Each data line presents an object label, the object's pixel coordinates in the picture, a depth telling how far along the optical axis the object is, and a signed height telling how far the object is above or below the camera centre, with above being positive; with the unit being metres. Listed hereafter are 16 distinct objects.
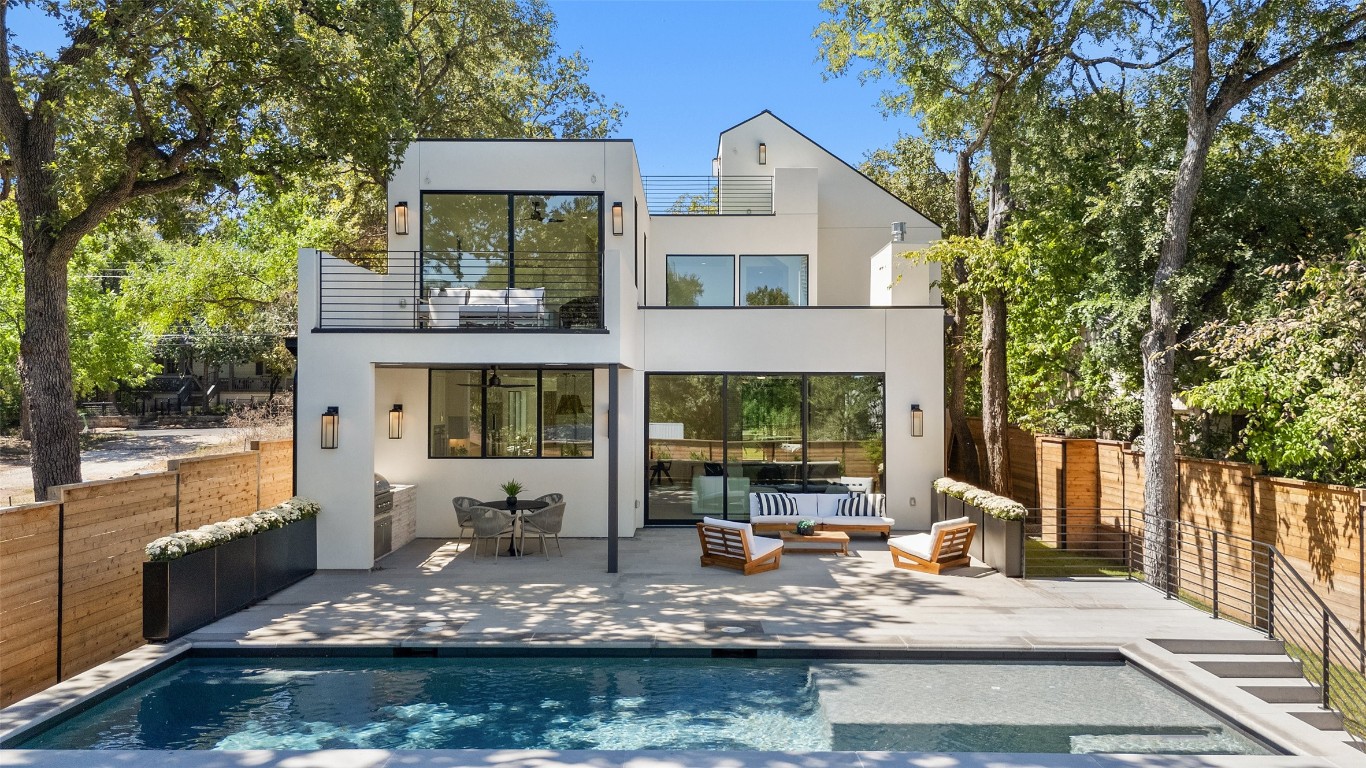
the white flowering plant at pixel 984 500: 10.85 -1.22
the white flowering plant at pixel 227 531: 7.89 -1.27
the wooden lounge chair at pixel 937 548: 11.07 -1.84
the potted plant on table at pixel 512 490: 12.13 -1.12
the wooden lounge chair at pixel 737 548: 11.12 -1.85
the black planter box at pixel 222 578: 7.78 -1.77
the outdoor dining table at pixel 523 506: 12.50 -1.42
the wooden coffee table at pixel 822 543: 12.48 -1.96
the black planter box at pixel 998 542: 10.86 -1.74
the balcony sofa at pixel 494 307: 12.56 +1.62
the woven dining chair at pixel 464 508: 12.41 -1.42
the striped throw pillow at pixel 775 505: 13.68 -1.52
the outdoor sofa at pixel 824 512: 13.32 -1.65
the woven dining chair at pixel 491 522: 11.91 -1.57
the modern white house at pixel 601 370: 13.07 +0.72
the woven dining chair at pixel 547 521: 12.27 -1.61
